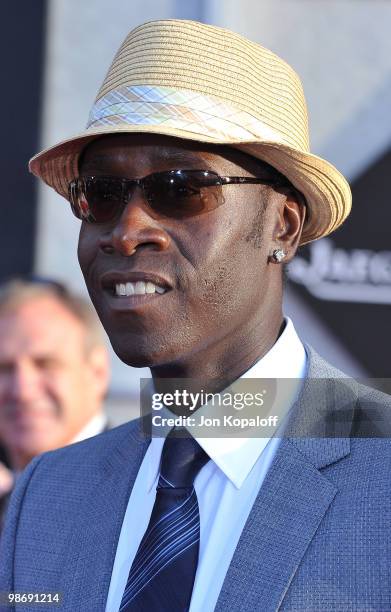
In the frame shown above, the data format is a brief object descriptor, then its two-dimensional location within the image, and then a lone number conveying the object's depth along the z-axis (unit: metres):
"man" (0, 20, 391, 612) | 4.06
